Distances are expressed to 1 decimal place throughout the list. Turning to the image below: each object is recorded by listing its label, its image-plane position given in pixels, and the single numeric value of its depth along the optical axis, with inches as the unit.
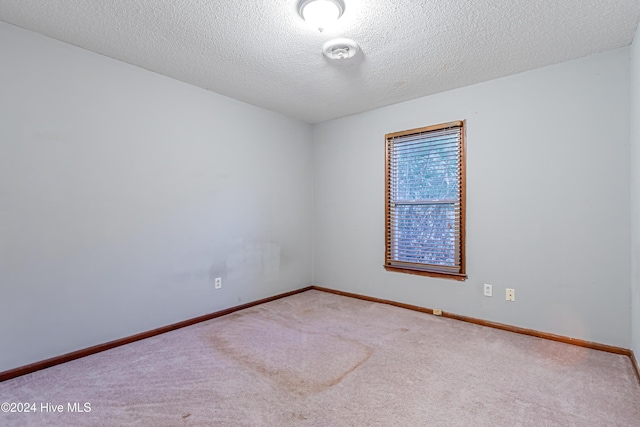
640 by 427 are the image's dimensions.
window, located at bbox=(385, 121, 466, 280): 133.2
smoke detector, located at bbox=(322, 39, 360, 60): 94.8
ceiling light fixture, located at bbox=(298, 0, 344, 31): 77.0
